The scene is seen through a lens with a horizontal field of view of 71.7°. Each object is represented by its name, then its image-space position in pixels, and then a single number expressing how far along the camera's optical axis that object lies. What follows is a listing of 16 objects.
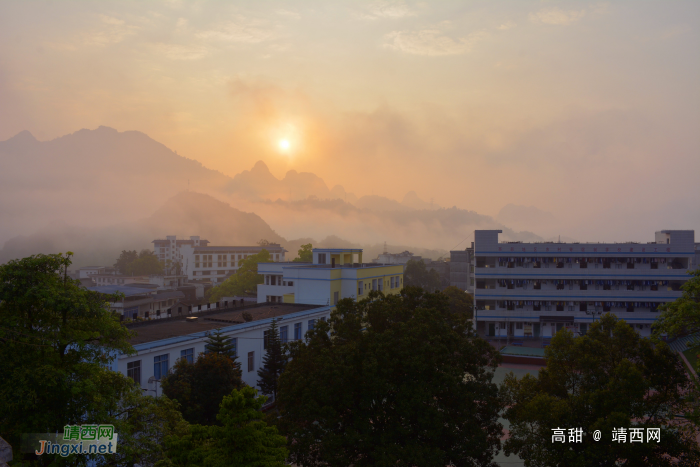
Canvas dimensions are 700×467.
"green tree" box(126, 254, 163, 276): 119.21
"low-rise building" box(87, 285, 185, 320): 51.94
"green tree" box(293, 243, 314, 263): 68.75
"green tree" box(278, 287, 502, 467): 16.33
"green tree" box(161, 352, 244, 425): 20.69
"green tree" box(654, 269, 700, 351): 16.89
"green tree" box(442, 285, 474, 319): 61.22
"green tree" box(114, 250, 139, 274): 132.88
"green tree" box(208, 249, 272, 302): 65.50
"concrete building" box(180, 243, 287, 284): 117.50
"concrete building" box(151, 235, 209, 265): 137.62
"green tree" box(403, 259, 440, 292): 87.56
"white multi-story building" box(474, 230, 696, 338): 53.16
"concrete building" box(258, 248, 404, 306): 42.47
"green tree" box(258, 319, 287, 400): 28.61
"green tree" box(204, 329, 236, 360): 24.77
